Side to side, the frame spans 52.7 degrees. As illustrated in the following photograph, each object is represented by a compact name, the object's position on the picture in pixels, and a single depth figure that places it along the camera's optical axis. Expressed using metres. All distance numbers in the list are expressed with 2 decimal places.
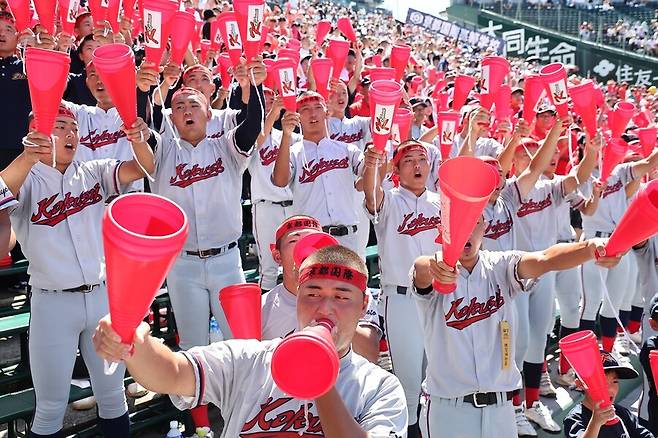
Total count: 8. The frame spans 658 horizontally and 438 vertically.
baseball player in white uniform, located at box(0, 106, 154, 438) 3.25
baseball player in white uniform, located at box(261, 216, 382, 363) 2.72
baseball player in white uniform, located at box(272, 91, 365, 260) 4.80
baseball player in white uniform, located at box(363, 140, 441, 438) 4.03
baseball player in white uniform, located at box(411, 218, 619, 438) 3.08
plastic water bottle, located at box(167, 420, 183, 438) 3.79
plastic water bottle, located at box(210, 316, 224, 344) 4.60
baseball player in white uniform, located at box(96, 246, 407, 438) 1.77
